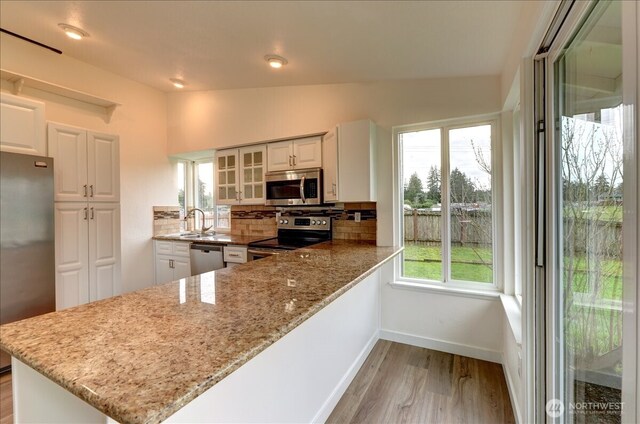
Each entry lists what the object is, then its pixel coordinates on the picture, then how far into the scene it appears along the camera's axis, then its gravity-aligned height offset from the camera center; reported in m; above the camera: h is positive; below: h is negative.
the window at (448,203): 2.44 +0.05
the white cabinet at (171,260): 3.54 -0.64
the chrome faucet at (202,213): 4.16 -0.07
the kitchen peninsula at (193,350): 0.60 -0.36
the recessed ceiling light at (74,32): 2.38 +1.58
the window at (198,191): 4.39 +0.33
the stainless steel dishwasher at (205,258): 3.24 -0.55
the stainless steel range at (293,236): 2.93 -0.30
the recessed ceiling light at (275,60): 2.40 +1.32
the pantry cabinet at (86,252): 2.71 -0.41
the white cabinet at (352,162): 2.62 +0.46
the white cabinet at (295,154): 2.98 +0.62
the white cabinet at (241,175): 3.42 +0.45
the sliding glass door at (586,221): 0.89 -0.06
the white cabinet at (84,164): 2.71 +0.51
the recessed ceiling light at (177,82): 3.34 +1.58
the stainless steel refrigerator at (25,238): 2.15 -0.20
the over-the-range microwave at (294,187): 2.94 +0.25
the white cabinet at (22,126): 2.28 +0.75
